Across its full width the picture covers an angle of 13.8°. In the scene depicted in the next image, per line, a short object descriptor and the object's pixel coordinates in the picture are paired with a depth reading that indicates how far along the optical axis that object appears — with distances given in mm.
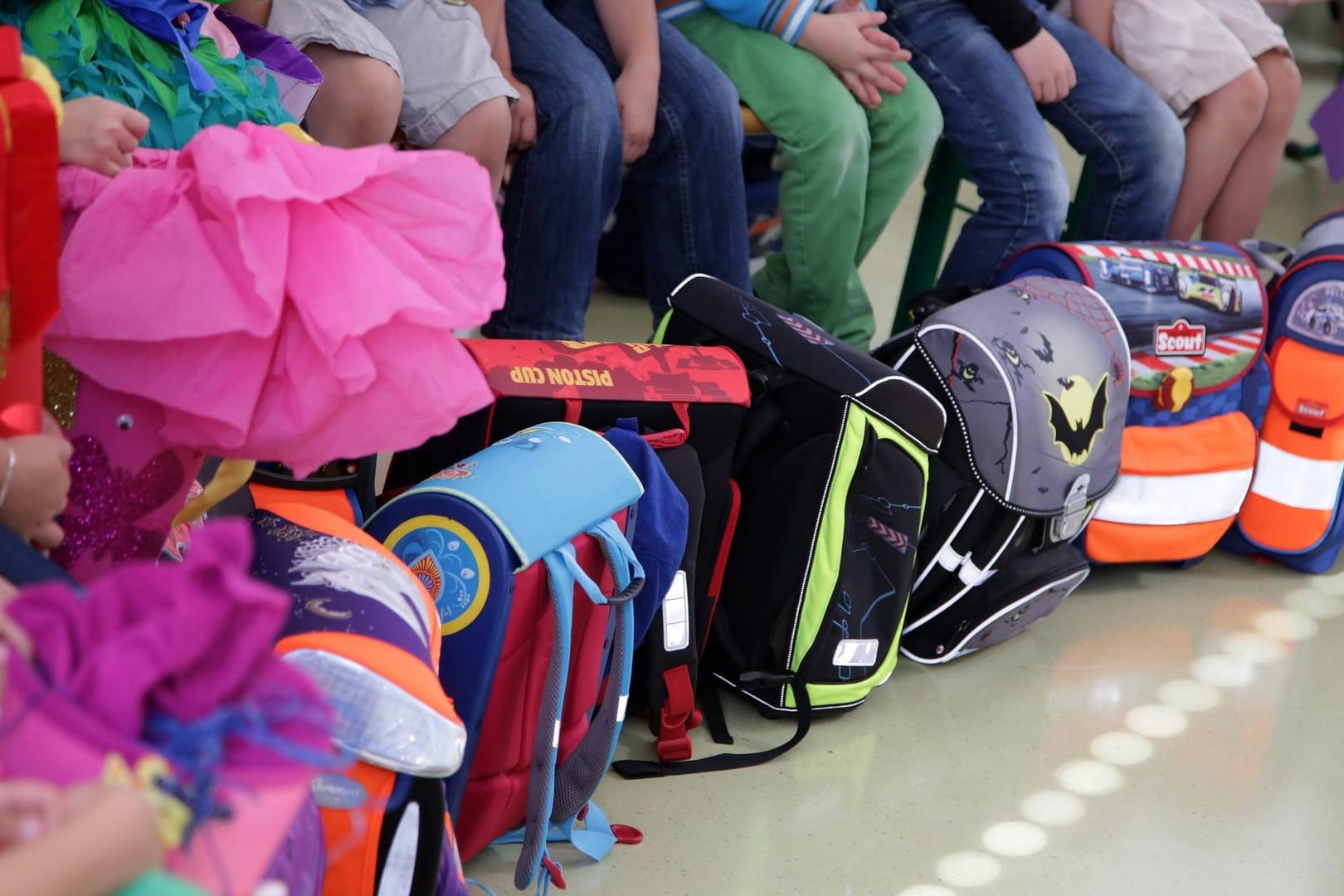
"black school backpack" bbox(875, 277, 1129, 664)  5670
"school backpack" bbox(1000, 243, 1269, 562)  5870
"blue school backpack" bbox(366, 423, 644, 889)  5289
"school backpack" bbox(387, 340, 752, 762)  5463
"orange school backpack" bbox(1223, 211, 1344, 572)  5932
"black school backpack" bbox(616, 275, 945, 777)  5565
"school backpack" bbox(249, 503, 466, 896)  5071
